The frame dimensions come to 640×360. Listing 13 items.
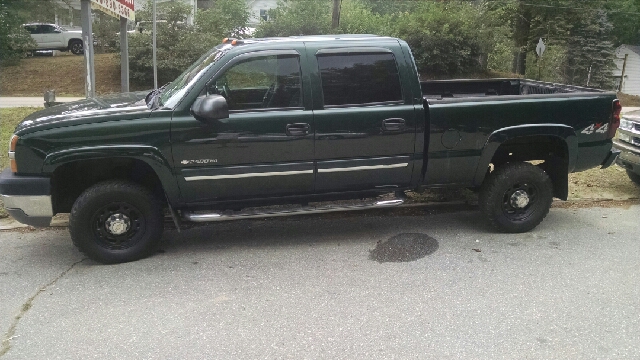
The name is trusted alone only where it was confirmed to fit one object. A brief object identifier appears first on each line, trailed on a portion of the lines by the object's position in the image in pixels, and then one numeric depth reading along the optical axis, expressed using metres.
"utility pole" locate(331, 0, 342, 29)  21.02
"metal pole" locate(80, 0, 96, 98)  7.61
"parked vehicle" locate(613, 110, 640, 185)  6.96
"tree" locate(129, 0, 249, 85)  17.53
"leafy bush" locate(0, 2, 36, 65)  20.53
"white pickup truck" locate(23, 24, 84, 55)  24.53
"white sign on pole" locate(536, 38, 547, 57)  24.22
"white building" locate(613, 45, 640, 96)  32.19
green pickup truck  4.85
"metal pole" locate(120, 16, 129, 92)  9.26
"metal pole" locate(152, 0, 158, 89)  9.02
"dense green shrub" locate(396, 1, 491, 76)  20.81
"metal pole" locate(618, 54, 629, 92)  31.30
